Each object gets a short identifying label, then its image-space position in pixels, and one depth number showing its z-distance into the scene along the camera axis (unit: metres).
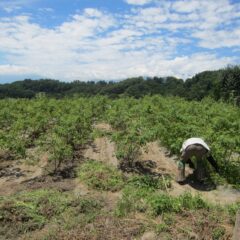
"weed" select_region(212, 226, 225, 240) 3.37
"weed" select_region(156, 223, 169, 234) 3.44
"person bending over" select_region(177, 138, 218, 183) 5.03
